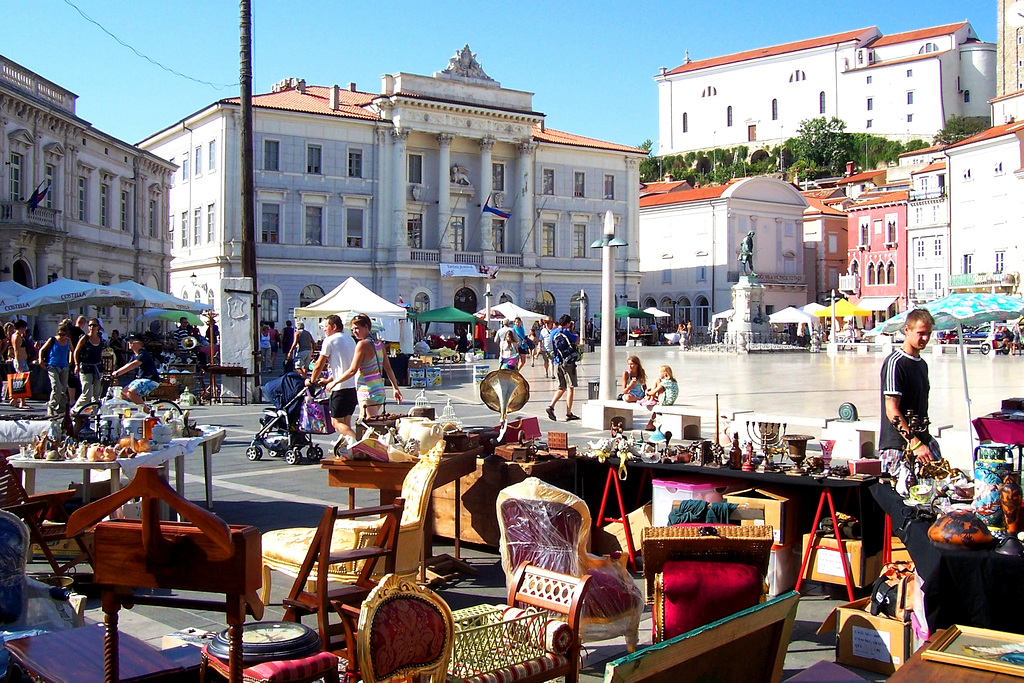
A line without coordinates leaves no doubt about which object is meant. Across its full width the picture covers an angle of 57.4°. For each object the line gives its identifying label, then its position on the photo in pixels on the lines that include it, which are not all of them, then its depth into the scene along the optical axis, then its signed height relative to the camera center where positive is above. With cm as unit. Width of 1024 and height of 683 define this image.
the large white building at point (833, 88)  9019 +2588
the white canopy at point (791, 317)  4198 +105
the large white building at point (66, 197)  2842 +519
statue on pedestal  4581 +438
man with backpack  1577 -34
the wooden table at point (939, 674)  278 -101
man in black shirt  635 -32
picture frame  284 -98
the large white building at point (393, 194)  4591 +767
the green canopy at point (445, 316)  3562 +95
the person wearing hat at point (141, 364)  1481 -37
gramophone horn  793 -42
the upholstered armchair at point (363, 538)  505 -110
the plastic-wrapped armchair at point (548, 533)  453 -94
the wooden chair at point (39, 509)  545 -105
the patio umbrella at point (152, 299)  2099 +97
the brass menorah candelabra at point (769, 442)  640 -75
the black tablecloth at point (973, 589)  397 -108
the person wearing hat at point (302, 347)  2155 -15
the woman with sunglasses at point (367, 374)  1026 -38
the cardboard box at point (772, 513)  603 -113
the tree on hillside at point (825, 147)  8856 +1834
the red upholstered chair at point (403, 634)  328 -106
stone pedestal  4328 +131
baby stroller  1158 -117
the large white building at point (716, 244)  6181 +657
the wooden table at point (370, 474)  616 -88
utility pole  1677 +361
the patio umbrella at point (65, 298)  1909 +92
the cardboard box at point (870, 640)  465 -152
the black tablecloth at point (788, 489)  589 -104
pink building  6309 +596
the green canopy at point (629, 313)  5142 +151
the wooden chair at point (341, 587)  409 -115
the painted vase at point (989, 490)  461 -77
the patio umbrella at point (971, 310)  1017 +32
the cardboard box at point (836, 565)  581 -142
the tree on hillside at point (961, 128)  8519 +1964
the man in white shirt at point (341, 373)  1054 -37
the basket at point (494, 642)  364 -120
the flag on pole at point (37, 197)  2884 +450
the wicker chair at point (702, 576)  428 -109
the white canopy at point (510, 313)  3388 +100
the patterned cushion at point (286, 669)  310 -111
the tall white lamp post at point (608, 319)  1537 +35
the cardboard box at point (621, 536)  664 -141
